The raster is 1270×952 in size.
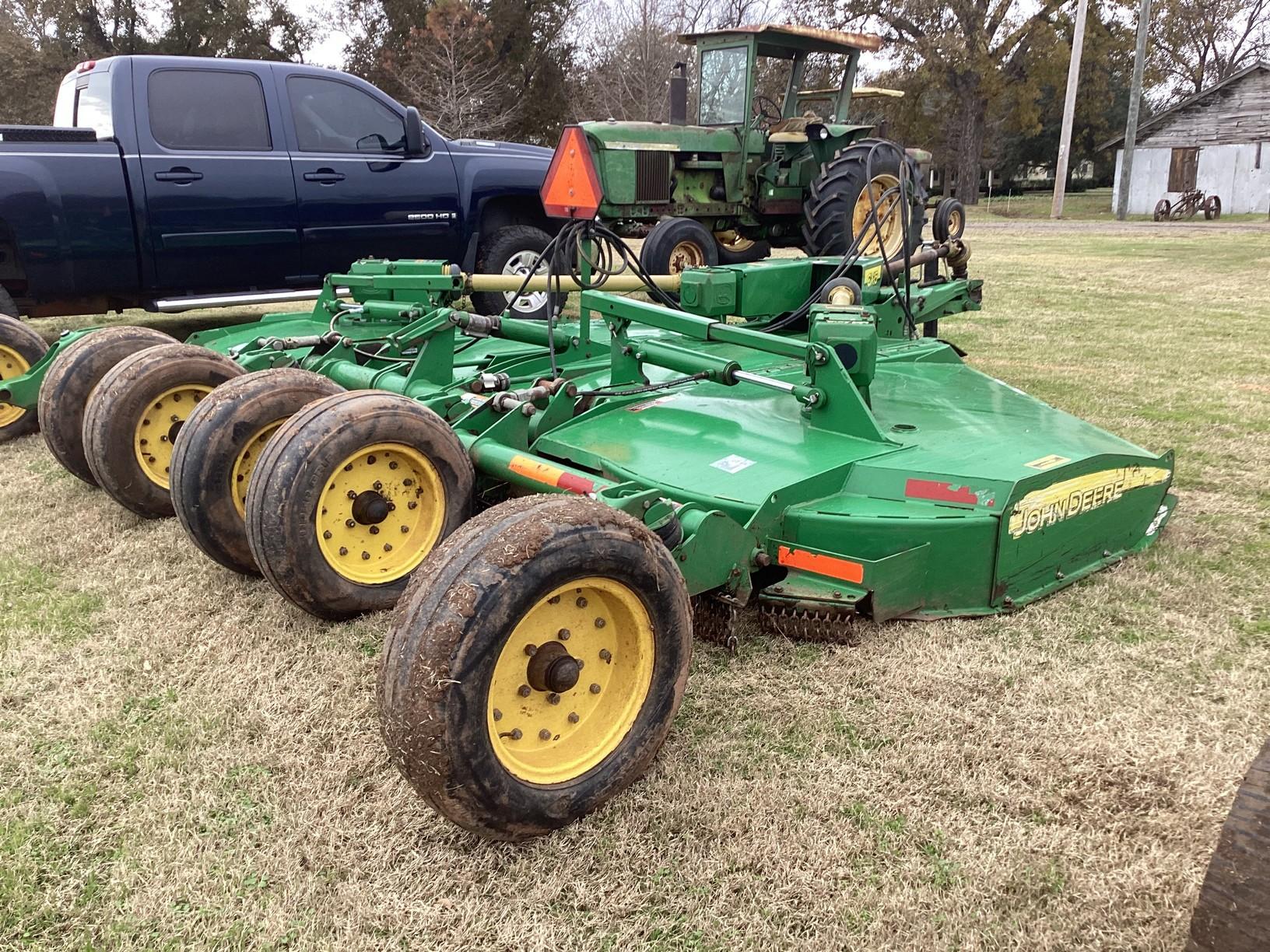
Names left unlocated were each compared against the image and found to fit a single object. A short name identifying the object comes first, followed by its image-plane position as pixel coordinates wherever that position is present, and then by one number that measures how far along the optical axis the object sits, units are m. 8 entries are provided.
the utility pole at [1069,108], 25.14
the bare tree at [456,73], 22.80
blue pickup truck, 6.32
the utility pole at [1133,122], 26.80
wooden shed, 28.77
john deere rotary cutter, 2.12
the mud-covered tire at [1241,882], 1.48
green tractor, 9.17
